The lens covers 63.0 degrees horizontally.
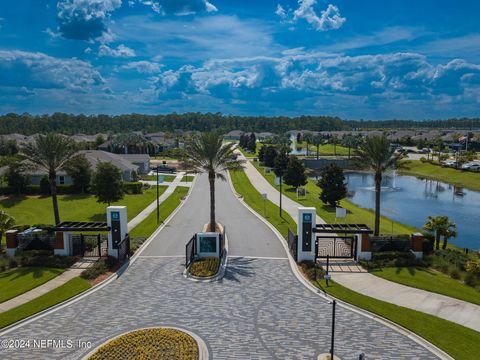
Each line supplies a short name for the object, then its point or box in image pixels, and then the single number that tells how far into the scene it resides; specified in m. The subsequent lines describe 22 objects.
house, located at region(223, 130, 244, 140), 183.36
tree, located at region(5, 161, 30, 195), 47.66
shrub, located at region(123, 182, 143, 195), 50.72
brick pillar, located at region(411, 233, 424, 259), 24.47
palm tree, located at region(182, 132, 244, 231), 29.48
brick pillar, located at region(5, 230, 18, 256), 25.05
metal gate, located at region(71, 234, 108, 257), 25.17
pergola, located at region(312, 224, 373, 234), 24.00
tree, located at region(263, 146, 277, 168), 77.94
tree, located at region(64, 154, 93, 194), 48.30
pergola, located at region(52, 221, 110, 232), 24.59
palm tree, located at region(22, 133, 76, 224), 32.31
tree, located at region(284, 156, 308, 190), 53.56
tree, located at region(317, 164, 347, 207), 42.44
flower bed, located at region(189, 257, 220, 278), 21.80
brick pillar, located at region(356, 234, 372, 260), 24.47
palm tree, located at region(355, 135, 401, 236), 30.17
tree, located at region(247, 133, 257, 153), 118.89
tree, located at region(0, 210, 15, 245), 27.01
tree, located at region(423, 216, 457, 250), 27.14
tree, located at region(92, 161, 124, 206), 37.97
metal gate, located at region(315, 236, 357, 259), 25.00
